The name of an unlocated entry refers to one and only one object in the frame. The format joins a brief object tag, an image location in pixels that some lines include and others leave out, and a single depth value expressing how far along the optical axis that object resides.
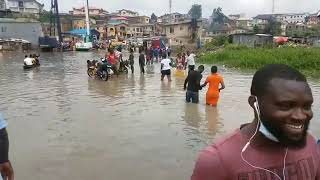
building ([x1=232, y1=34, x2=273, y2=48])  29.00
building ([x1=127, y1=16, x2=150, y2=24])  77.25
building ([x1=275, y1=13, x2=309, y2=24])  95.65
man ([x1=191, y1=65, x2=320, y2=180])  1.23
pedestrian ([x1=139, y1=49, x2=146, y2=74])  14.36
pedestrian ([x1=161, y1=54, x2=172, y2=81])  11.76
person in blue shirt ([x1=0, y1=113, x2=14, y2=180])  2.33
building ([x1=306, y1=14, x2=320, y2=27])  80.34
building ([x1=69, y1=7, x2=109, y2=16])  80.88
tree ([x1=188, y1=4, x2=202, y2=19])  93.94
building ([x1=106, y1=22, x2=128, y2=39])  58.21
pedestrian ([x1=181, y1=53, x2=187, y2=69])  14.84
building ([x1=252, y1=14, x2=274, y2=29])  84.21
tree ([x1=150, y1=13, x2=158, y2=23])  84.61
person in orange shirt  7.30
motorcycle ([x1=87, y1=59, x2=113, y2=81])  12.35
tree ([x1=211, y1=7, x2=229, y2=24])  73.20
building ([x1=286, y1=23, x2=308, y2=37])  36.35
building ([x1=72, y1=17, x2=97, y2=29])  60.49
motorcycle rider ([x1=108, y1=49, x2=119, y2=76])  13.24
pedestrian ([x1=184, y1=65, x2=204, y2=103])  7.65
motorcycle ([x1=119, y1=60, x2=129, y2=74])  14.14
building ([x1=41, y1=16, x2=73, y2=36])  60.12
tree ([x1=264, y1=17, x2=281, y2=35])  41.16
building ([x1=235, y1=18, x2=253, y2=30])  80.89
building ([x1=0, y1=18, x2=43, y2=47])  39.17
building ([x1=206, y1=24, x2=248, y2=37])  55.10
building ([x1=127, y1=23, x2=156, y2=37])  61.36
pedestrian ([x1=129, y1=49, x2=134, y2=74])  14.55
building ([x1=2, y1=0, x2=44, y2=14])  70.22
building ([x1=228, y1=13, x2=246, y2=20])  98.33
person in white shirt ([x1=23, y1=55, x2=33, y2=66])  16.66
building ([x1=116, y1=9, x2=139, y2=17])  88.01
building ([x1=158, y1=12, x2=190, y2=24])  87.24
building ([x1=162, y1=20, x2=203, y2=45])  45.24
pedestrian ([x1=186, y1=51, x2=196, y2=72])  12.94
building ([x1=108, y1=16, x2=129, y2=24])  65.69
